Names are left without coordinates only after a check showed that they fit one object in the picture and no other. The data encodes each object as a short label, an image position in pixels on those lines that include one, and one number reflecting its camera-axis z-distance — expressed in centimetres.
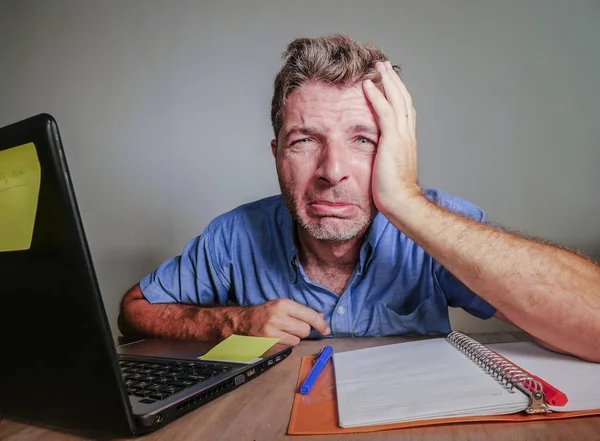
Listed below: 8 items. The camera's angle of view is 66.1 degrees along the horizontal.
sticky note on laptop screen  37
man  79
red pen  49
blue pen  61
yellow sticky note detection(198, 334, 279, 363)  75
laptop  37
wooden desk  45
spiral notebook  48
